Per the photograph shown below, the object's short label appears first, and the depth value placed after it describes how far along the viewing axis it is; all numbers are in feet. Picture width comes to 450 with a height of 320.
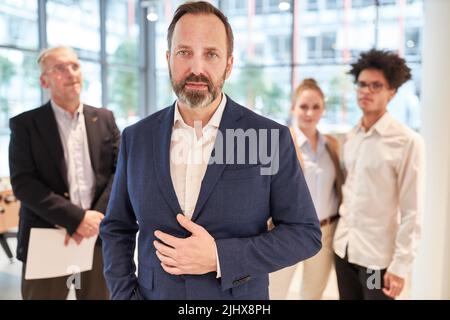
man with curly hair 5.77
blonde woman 5.11
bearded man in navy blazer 3.14
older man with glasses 4.78
